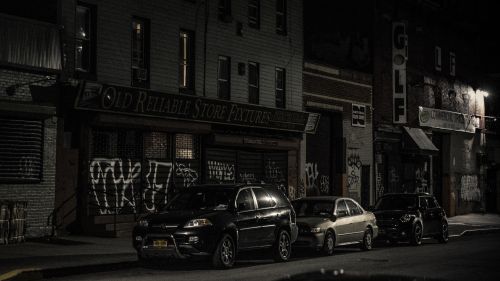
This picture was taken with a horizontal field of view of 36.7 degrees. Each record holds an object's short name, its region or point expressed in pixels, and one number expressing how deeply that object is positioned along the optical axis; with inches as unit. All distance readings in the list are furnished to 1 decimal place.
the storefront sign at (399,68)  1463.1
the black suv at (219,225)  575.2
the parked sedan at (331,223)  733.9
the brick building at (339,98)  1273.4
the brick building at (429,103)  1460.4
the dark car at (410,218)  882.1
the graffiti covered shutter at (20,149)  777.6
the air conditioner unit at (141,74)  943.7
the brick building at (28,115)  763.4
